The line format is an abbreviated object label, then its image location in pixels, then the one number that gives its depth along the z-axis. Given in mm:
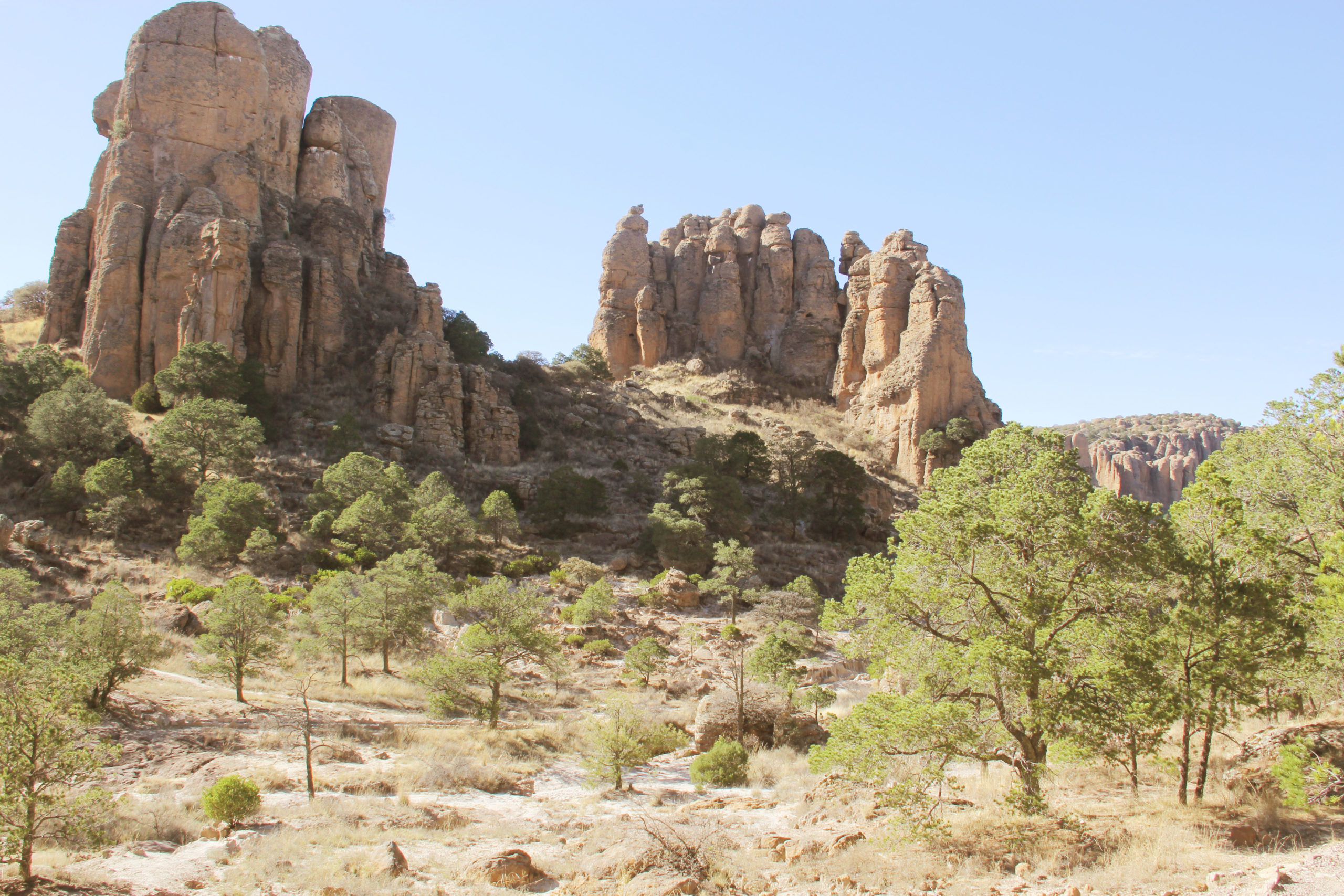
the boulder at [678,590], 41531
